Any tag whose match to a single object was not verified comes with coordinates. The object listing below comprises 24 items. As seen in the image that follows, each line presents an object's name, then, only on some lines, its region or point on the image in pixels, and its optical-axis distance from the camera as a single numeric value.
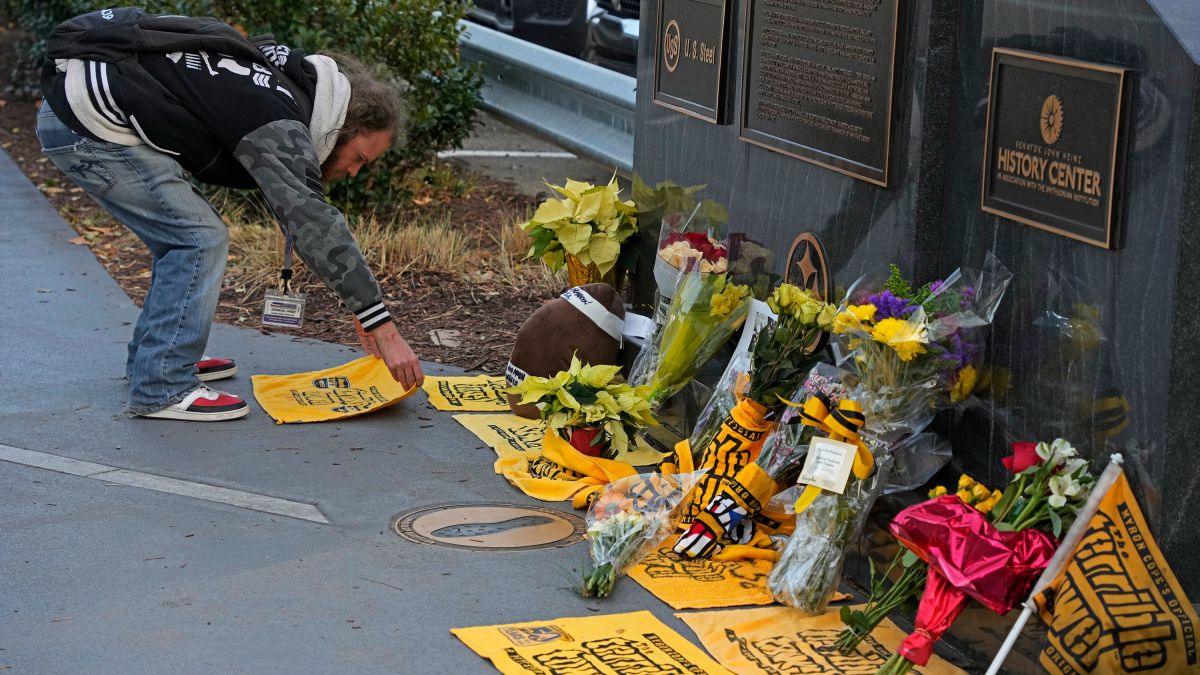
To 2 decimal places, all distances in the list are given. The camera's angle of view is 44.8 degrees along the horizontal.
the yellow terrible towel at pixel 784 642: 3.54
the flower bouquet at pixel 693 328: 4.80
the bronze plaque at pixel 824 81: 4.12
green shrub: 7.69
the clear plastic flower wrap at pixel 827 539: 3.80
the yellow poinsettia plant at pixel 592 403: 4.78
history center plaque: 3.33
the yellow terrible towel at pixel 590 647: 3.49
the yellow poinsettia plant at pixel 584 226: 5.67
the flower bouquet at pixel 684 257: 5.04
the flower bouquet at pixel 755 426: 4.20
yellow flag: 3.17
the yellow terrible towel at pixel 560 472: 4.68
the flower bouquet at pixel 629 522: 3.97
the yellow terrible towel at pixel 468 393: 5.61
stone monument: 3.24
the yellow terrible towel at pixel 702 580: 3.91
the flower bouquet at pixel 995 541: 3.31
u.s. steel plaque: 5.12
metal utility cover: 4.29
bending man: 4.95
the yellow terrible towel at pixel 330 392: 5.42
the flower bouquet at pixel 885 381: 3.66
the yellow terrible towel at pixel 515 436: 5.08
